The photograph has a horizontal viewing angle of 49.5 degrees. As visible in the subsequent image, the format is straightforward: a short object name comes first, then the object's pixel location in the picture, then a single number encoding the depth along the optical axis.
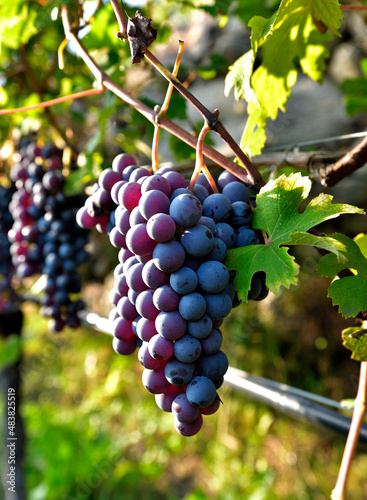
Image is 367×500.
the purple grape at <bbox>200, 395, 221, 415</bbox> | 0.44
